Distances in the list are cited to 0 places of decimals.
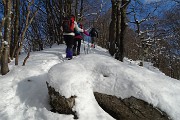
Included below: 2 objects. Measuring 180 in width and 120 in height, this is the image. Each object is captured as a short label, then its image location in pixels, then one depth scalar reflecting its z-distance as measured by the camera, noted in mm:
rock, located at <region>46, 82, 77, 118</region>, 2388
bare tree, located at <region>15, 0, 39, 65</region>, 3928
